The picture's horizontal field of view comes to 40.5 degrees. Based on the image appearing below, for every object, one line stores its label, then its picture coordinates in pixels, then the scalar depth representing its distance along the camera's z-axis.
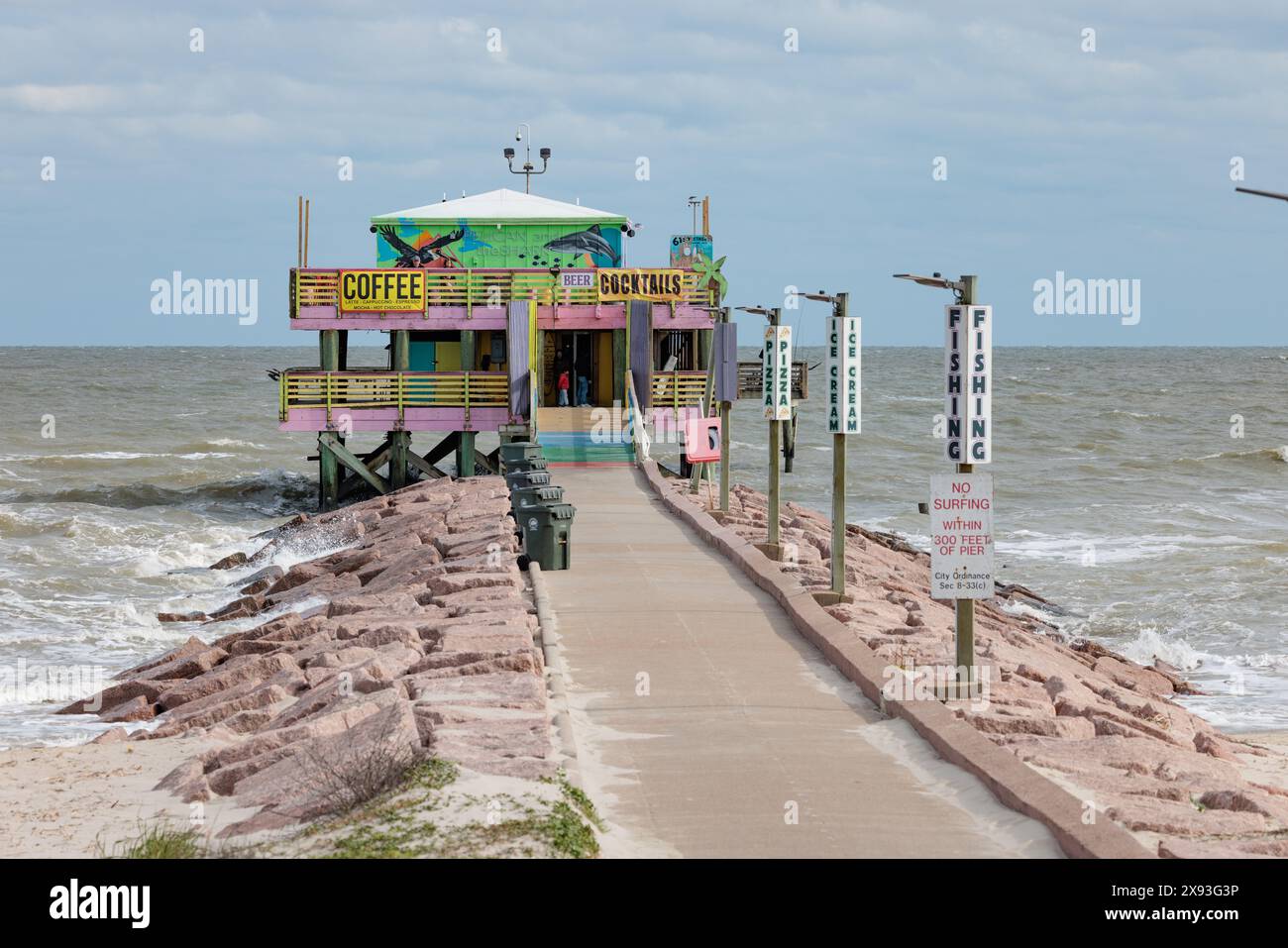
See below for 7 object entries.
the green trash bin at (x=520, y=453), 23.67
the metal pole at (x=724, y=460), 24.06
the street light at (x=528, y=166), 44.72
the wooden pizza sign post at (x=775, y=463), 19.44
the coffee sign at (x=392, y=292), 33.56
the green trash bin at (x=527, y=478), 20.70
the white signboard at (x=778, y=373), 20.02
